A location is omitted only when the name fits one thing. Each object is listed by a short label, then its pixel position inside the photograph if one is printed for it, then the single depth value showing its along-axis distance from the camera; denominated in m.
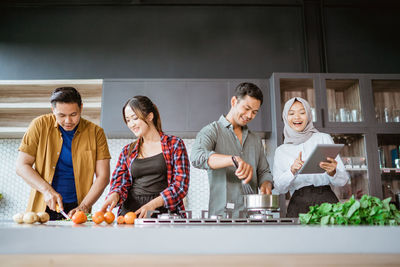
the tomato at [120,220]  1.40
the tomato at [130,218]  1.35
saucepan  1.37
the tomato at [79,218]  1.33
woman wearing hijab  2.15
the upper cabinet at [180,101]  3.55
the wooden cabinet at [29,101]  3.62
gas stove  1.22
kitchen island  0.91
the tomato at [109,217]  1.39
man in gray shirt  1.96
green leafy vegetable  1.12
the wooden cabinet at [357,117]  3.43
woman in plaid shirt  1.95
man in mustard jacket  2.02
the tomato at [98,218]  1.35
